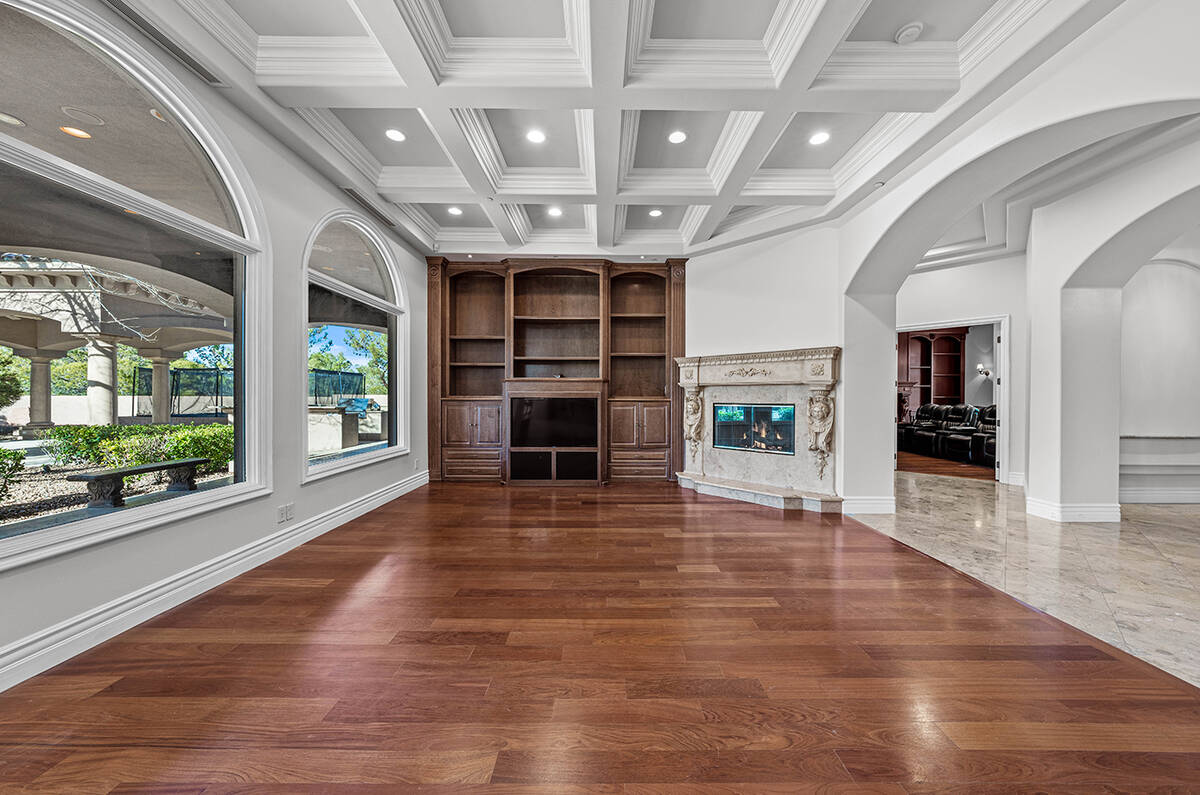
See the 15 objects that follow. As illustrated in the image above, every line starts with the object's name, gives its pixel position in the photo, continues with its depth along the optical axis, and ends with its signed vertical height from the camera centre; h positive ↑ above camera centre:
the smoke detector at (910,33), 2.34 +1.95
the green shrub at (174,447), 2.18 -0.27
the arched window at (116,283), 1.83 +0.56
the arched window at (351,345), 3.64 +0.48
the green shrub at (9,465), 1.78 -0.28
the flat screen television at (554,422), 5.60 -0.31
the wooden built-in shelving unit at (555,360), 5.59 +0.49
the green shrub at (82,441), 1.97 -0.20
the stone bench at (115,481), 2.06 -0.42
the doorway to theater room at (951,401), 6.49 -0.07
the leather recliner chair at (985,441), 6.76 -0.66
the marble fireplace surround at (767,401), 4.43 -0.30
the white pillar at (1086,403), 3.95 -0.05
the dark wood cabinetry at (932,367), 9.57 +0.67
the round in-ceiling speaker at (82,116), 1.95 +1.26
